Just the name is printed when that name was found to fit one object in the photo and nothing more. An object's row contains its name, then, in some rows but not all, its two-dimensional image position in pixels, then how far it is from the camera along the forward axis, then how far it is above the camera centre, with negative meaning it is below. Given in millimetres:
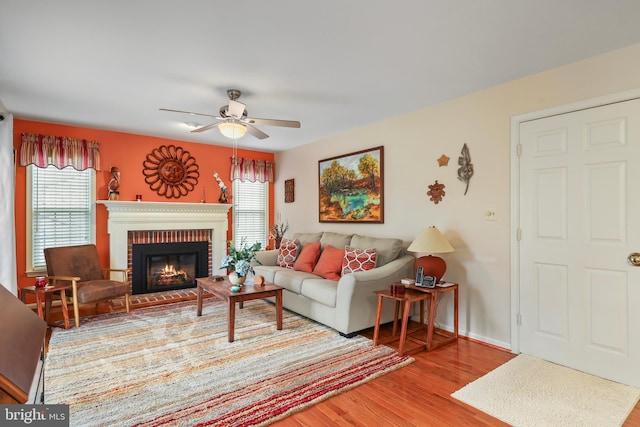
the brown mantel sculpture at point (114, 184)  4801 +458
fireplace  4852 -141
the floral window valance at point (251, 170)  5950 +842
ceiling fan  3122 +902
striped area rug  2123 -1218
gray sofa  3312 -792
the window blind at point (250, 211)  6117 +86
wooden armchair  3703 -702
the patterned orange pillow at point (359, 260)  3742 -511
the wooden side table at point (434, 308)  3027 -864
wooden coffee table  3257 -796
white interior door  2453 -196
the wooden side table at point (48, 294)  3500 -837
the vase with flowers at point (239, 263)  3568 -515
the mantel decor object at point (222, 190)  5722 +447
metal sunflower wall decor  5223 +716
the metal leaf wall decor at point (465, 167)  3400 +494
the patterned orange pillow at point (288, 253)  4854 -551
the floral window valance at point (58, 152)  4230 +851
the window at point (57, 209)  4359 +94
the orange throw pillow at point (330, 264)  4094 -605
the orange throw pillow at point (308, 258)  4518 -581
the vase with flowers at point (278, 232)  6125 -306
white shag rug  2061 -1245
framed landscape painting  4430 +408
